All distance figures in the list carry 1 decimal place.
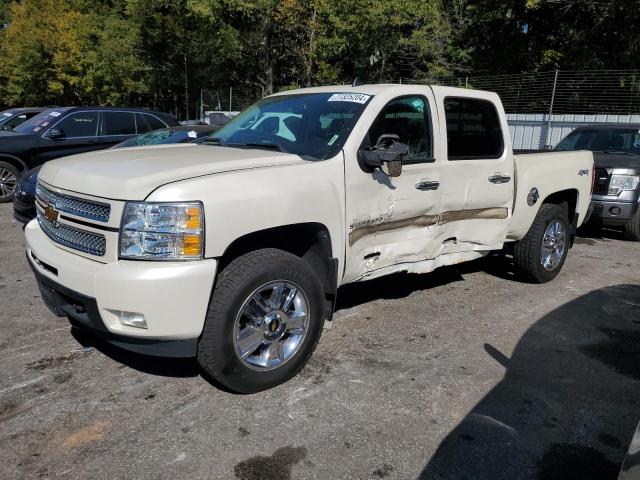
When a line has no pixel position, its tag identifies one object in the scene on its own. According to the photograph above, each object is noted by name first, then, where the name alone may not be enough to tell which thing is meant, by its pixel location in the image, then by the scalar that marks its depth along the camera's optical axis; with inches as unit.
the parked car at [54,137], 378.0
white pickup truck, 112.3
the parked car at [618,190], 303.5
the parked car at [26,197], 274.8
